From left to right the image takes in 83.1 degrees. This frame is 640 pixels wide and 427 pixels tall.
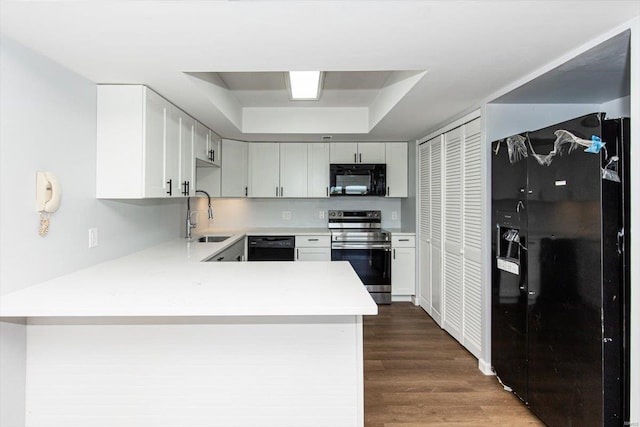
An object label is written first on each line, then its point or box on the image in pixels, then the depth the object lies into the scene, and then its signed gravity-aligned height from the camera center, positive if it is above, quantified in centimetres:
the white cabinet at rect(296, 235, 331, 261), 429 -36
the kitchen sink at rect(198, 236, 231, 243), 399 -24
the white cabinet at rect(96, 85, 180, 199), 226 +49
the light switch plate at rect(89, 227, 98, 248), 218 -12
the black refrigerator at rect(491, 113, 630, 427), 157 -26
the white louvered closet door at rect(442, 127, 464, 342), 311 -14
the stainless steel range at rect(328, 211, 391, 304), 425 -45
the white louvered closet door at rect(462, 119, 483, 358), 276 -16
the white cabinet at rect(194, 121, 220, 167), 330 +70
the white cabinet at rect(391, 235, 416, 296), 435 -57
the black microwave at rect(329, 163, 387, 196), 442 +48
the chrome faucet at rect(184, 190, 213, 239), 376 -4
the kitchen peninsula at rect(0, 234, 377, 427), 169 -71
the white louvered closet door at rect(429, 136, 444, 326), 354 -11
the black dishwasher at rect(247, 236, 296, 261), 425 -37
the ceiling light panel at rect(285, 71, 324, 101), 252 +102
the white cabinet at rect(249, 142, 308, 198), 449 +60
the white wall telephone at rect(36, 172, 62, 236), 174 +11
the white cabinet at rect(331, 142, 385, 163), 448 +82
